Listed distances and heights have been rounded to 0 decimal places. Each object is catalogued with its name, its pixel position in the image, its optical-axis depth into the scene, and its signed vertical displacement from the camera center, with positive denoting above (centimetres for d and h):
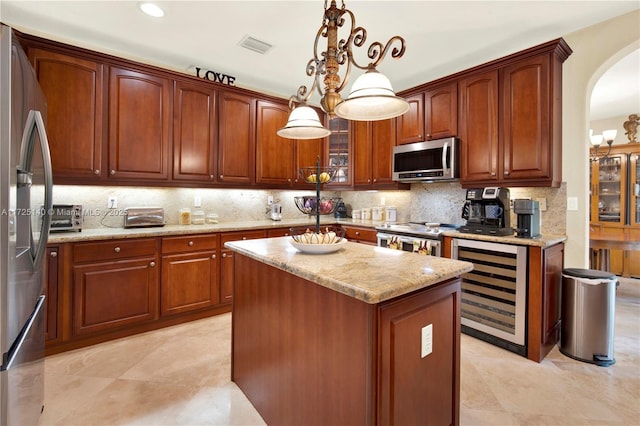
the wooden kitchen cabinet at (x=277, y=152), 389 +78
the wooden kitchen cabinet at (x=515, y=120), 263 +85
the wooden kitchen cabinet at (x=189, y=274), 294 -63
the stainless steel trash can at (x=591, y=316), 233 -78
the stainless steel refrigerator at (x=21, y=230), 114 -10
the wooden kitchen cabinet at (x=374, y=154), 394 +76
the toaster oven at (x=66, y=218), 258 -8
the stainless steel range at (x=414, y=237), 302 -26
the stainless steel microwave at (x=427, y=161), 321 +57
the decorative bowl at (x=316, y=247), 165 -20
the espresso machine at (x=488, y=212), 272 +1
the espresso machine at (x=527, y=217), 257 -3
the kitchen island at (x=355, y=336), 114 -53
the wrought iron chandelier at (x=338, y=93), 139 +56
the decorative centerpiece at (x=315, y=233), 167 -13
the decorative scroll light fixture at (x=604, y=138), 430 +106
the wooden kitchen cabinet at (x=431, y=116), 327 +108
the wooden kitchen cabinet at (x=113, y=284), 251 -65
